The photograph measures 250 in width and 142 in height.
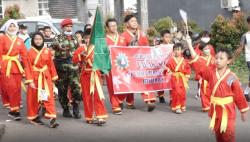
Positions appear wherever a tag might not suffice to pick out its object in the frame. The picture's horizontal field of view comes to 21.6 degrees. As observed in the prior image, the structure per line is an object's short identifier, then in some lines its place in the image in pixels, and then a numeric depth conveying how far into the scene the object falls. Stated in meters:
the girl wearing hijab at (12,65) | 11.66
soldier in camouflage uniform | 11.27
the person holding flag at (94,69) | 10.93
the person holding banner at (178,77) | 12.28
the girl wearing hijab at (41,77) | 10.81
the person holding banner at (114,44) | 12.18
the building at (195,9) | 27.25
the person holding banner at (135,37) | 12.44
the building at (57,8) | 26.56
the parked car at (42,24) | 19.14
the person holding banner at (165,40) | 13.28
